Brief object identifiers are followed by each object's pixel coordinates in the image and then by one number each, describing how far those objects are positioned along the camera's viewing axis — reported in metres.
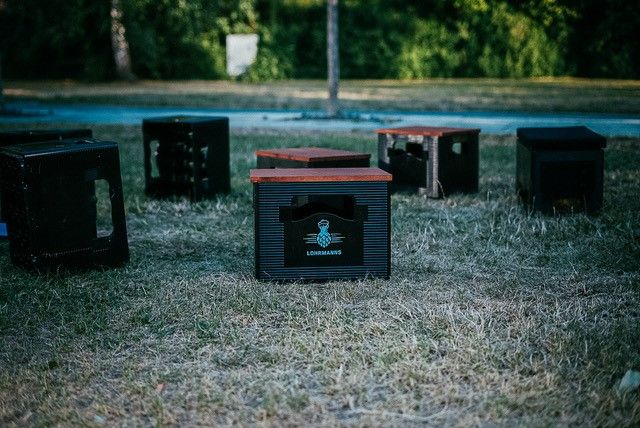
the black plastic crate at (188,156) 6.82
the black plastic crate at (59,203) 4.57
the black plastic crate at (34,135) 6.22
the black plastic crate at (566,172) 6.09
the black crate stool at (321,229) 4.37
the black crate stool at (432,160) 6.97
